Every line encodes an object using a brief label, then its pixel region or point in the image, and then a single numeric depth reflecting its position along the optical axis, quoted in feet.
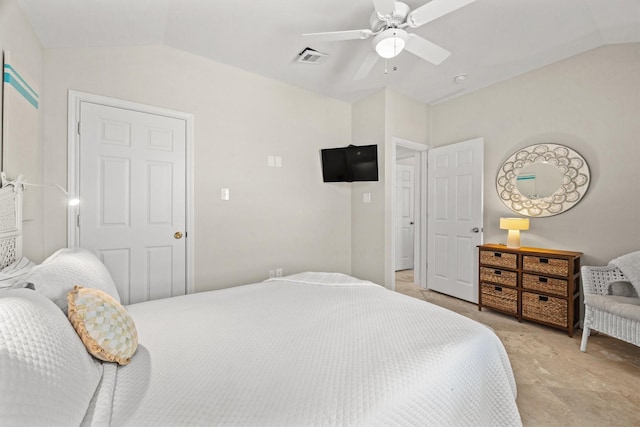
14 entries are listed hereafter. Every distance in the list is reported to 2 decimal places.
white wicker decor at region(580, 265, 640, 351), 6.50
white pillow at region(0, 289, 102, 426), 1.87
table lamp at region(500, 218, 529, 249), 9.46
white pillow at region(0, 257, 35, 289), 3.47
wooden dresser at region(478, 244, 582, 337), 8.45
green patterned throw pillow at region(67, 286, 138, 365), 3.17
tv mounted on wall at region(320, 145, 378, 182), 11.56
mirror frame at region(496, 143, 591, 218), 8.99
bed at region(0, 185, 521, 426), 2.38
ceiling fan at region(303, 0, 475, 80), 5.53
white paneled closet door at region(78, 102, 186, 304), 7.32
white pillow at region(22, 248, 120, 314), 3.63
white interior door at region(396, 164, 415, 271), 17.84
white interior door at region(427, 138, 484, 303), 11.30
